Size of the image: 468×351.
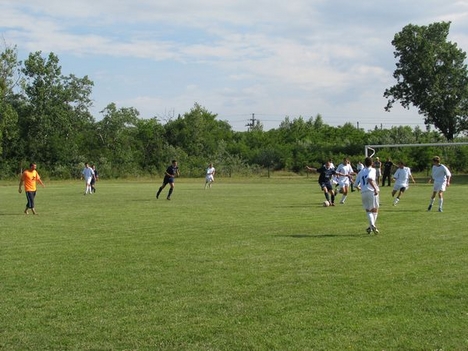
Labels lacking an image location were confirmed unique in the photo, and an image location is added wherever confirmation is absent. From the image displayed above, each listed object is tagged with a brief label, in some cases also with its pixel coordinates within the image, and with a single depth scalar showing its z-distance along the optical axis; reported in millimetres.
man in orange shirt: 20219
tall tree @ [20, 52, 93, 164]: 68312
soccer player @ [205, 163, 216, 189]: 39625
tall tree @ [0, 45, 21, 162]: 64438
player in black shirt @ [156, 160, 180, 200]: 26686
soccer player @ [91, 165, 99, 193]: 34762
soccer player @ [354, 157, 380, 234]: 14008
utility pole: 114812
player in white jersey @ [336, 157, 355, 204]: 23953
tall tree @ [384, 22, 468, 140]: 60781
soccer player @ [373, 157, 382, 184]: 35547
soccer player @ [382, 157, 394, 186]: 39844
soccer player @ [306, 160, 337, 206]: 22812
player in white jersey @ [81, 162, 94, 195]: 33656
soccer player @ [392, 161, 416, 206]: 23000
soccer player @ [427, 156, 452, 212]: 19906
